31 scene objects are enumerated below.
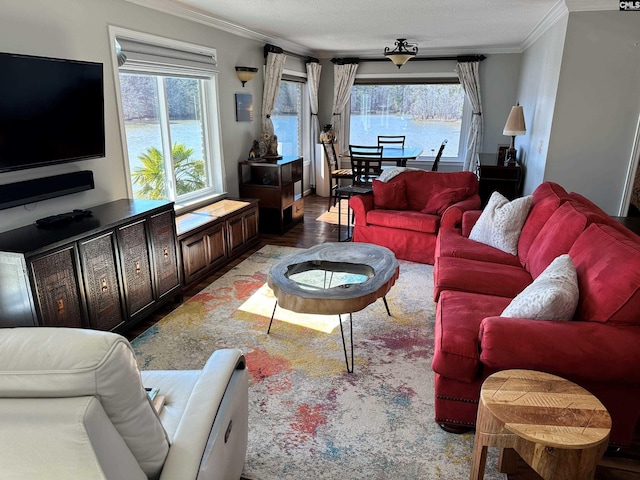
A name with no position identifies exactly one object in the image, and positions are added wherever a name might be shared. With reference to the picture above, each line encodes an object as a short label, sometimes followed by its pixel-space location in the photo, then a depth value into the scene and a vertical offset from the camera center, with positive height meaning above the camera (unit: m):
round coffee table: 2.49 -1.00
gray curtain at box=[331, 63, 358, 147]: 7.61 +0.51
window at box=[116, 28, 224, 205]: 3.70 -0.04
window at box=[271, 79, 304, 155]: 6.69 +0.03
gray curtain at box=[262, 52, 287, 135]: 5.75 +0.45
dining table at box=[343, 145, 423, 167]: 6.21 -0.48
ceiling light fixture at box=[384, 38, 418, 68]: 5.41 +0.83
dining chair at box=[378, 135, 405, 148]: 7.59 -0.34
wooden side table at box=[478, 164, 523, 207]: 5.29 -0.69
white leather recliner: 0.89 -0.60
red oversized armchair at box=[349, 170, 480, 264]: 4.43 -0.92
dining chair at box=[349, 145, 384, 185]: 6.18 -0.66
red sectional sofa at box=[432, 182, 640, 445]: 1.82 -0.94
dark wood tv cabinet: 2.32 -0.91
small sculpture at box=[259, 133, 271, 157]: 5.61 -0.30
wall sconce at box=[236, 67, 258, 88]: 5.05 +0.53
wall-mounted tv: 2.43 +0.04
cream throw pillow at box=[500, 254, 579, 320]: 1.96 -0.79
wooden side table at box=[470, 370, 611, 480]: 1.45 -1.02
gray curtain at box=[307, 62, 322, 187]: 7.34 +0.31
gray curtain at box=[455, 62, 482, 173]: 7.07 +0.33
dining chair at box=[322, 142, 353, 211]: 6.80 -0.80
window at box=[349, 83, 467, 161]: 7.58 +0.12
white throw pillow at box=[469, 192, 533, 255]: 3.36 -0.78
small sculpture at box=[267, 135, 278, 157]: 5.69 -0.35
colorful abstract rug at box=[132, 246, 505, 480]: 1.99 -1.51
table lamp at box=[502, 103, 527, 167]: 5.20 -0.01
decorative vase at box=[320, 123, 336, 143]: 7.32 -0.23
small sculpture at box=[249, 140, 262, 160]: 5.46 -0.39
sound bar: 2.56 -0.45
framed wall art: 5.21 +0.15
